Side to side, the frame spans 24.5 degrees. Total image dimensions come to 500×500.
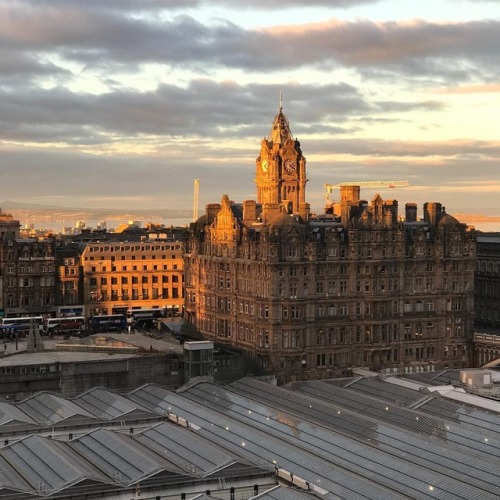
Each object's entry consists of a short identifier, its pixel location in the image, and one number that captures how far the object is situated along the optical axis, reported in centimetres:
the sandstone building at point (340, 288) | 15125
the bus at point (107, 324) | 18500
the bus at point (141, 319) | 19244
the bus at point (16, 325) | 18009
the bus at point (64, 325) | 18100
